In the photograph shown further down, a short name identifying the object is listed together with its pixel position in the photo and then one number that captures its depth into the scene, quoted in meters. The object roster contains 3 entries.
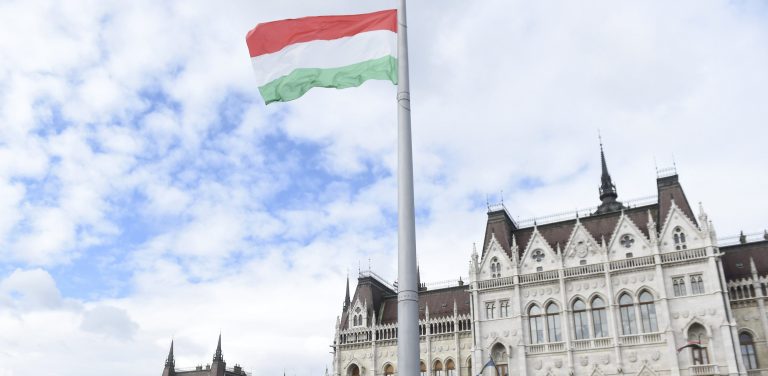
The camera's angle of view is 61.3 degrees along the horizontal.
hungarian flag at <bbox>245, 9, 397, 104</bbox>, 16.64
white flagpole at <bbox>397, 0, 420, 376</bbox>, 12.77
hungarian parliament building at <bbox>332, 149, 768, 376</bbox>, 52.41
